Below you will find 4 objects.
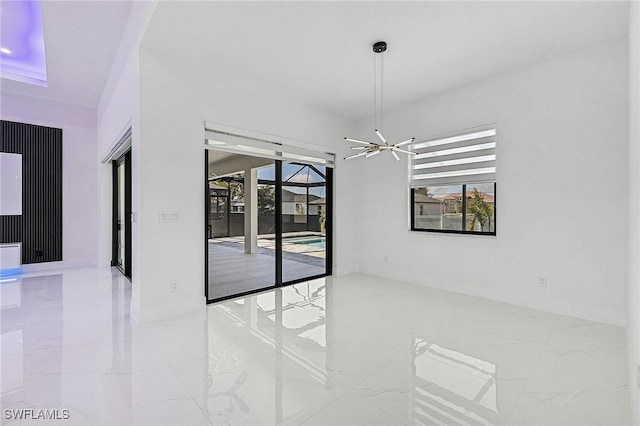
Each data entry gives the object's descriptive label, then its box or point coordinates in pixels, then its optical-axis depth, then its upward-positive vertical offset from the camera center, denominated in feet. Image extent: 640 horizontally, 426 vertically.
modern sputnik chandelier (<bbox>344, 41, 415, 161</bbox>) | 10.95 +5.86
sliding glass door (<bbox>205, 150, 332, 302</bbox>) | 14.49 -0.48
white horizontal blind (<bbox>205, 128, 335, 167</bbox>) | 13.50 +3.12
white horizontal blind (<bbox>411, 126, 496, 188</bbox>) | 14.14 +2.61
